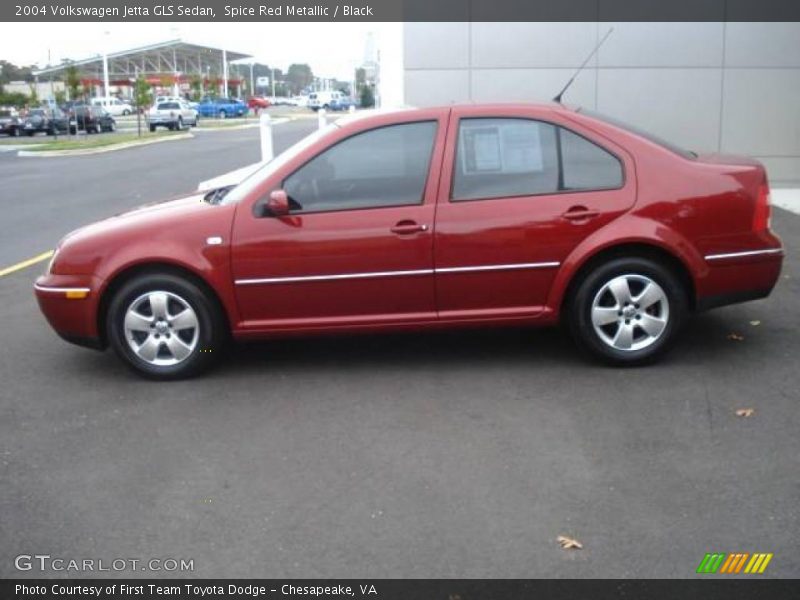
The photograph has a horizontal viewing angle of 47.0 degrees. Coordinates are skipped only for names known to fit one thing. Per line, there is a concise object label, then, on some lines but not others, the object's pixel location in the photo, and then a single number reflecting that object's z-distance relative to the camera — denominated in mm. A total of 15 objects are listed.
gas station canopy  89438
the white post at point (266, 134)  13078
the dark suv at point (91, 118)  47250
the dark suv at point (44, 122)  47969
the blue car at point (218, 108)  74188
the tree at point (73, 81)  43031
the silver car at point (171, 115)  50062
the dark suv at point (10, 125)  48156
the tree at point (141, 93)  46406
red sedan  5555
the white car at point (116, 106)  71125
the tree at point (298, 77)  158375
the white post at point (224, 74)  89312
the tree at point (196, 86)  78312
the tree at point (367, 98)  64938
